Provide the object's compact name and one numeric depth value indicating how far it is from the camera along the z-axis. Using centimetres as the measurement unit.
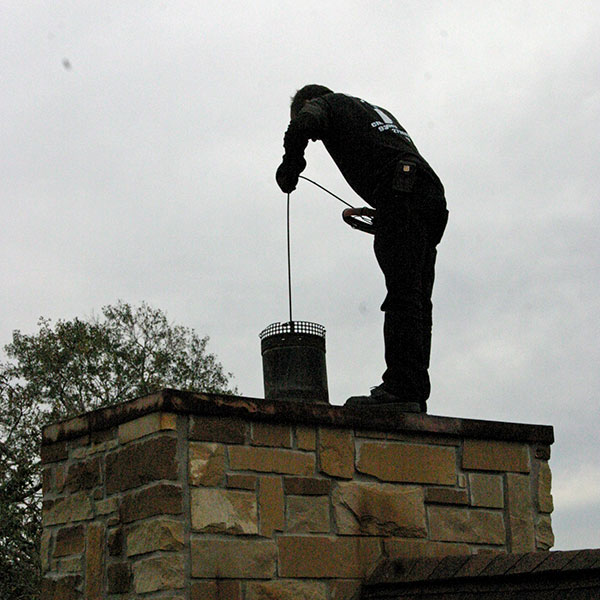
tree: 1916
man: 600
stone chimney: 500
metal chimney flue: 594
